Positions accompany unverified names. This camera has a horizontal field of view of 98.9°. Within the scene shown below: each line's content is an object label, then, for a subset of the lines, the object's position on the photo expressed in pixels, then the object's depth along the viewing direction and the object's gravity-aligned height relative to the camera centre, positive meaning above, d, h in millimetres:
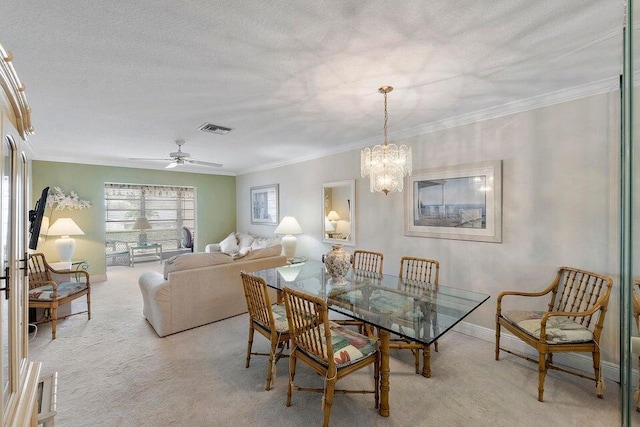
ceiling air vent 3286 +1026
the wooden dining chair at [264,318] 2047 -892
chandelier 2449 +403
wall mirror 4199 -30
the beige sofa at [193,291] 2959 -919
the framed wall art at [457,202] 2787 +80
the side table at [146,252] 6770 -1079
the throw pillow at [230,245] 6213 -786
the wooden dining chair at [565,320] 1979 -905
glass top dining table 1793 -736
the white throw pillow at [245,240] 6043 -658
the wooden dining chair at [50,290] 2984 -922
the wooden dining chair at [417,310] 1855 -747
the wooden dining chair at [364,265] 2871 -664
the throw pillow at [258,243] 5359 -657
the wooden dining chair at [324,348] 1633 -918
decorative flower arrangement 5004 +203
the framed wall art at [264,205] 5840 +135
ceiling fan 3797 +750
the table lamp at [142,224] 6739 -316
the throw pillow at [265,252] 3662 -577
